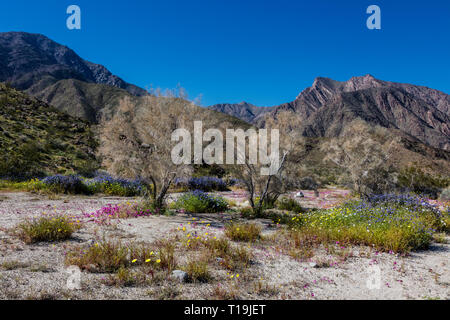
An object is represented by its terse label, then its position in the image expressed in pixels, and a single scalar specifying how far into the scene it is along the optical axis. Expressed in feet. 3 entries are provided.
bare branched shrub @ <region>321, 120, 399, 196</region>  47.93
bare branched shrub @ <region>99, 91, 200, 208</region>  30.73
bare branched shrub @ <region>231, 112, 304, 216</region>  33.68
